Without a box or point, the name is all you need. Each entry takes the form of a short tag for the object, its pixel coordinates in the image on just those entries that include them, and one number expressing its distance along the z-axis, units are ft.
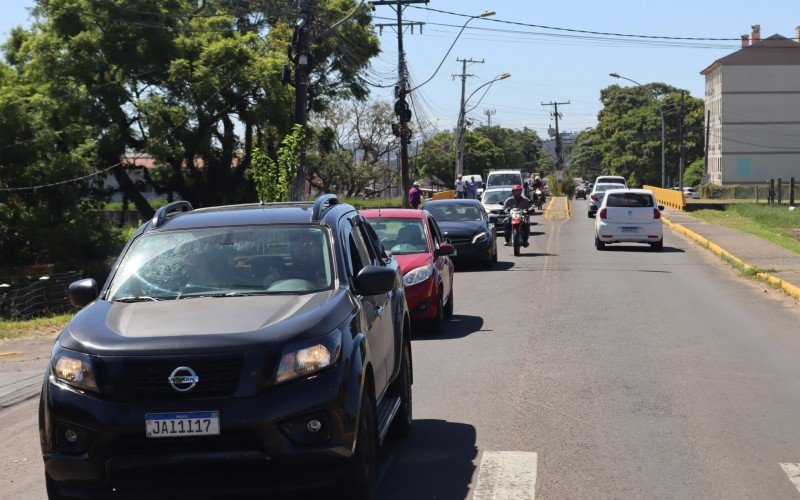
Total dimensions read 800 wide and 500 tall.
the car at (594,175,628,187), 181.66
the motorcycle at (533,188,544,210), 194.59
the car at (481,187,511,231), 126.31
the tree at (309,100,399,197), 240.53
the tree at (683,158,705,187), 363.15
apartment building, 329.93
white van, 174.91
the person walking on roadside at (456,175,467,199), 146.82
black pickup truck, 17.02
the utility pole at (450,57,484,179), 227.20
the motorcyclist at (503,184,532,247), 90.64
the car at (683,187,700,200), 317.42
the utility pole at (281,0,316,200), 82.33
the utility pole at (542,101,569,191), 431.84
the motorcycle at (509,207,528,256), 88.84
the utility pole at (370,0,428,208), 145.28
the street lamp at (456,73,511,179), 227.08
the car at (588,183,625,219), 137.61
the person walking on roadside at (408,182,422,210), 112.98
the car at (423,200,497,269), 75.66
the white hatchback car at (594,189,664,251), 95.40
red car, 43.83
